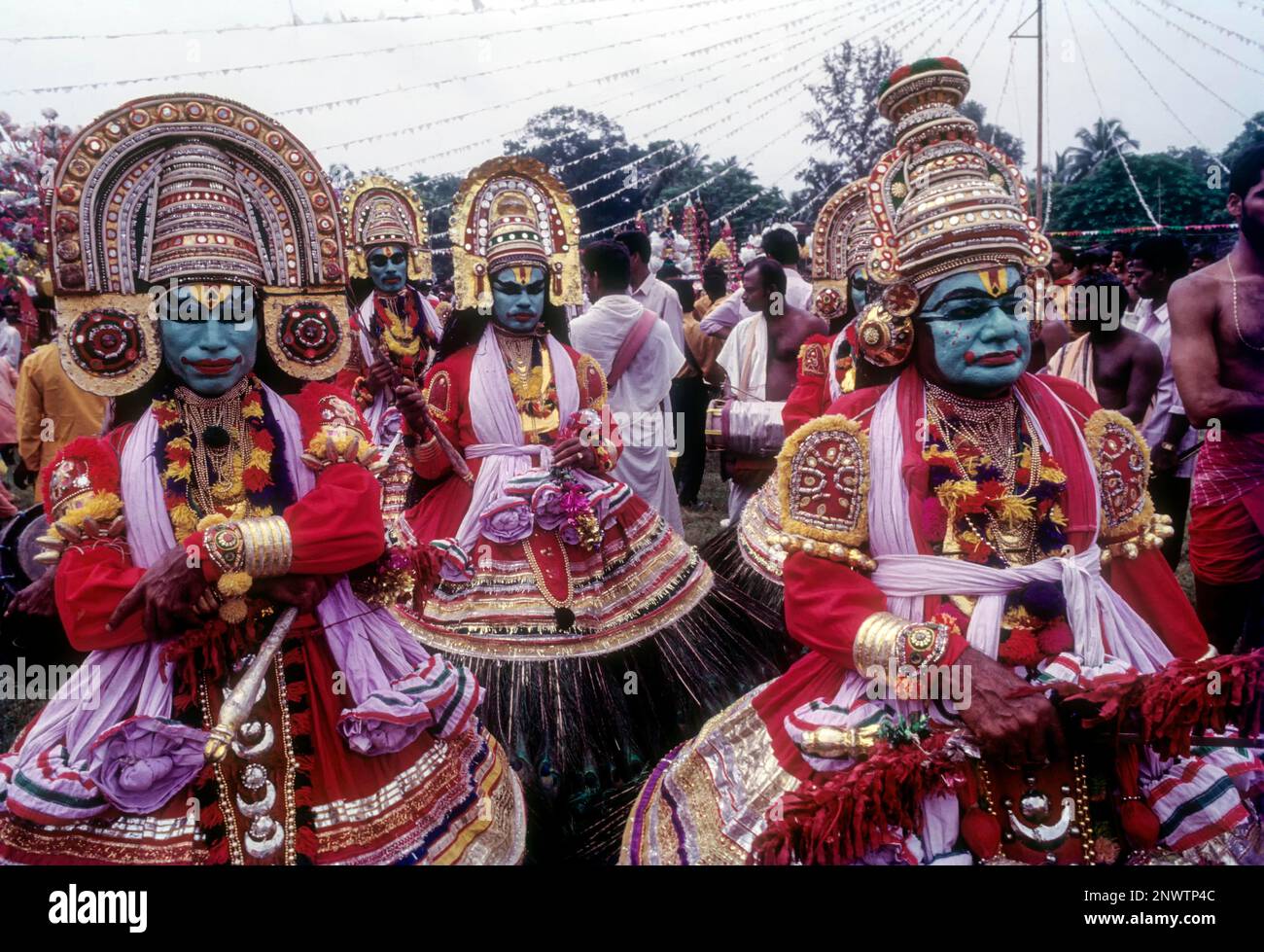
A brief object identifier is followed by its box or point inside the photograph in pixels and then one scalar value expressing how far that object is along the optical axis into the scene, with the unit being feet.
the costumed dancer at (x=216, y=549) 8.32
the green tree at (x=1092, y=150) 48.03
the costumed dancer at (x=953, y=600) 7.44
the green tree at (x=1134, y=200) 43.62
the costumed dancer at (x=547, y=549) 14.61
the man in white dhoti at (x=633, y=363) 22.70
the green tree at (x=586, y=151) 31.30
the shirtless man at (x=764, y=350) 21.72
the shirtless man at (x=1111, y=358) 18.02
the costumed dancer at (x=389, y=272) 21.81
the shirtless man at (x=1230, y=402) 11.65
